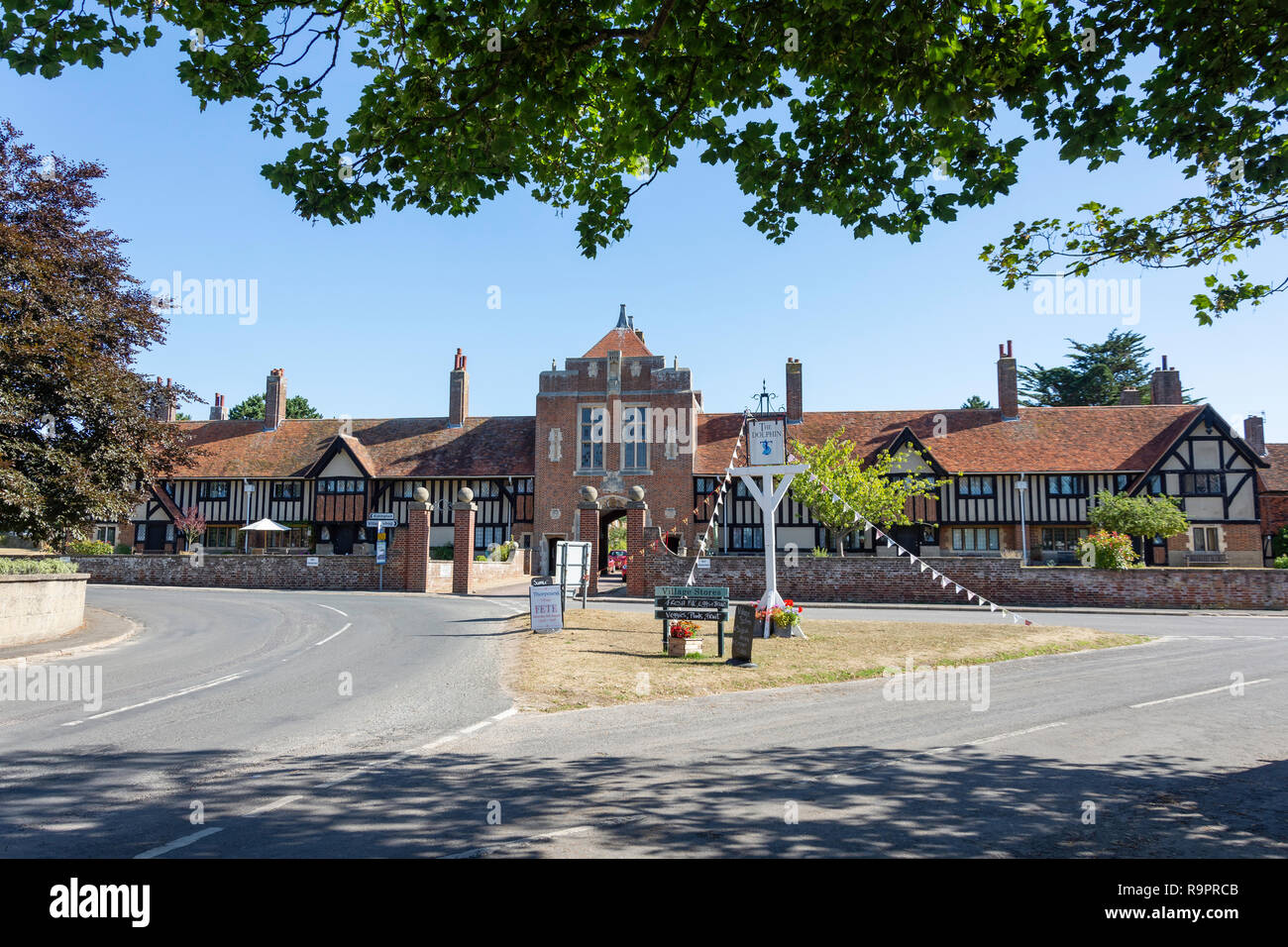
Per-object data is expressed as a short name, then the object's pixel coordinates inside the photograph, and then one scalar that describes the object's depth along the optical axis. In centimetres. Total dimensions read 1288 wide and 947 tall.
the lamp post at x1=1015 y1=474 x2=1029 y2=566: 3522
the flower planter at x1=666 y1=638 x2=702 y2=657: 1375
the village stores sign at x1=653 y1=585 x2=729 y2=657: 1428
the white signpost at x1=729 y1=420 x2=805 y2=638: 1675
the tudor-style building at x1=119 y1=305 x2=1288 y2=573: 3597
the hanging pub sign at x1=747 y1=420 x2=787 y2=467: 1703
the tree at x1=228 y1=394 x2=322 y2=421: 7046
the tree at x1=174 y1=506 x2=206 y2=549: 4074
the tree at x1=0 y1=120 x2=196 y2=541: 1568
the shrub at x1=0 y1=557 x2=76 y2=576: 1534
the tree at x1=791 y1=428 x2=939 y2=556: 3341
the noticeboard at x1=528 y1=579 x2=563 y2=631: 1667
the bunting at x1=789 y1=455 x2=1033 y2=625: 2106
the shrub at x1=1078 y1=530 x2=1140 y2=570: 2692
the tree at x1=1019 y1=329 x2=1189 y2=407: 6091
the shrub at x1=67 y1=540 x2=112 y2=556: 3701
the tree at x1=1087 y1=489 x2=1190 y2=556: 3133
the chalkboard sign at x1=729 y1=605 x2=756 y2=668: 1295
